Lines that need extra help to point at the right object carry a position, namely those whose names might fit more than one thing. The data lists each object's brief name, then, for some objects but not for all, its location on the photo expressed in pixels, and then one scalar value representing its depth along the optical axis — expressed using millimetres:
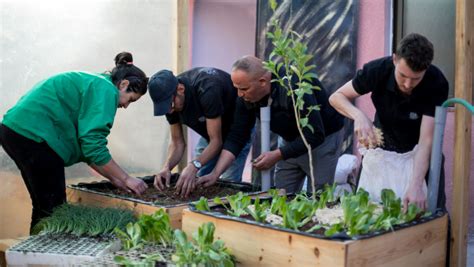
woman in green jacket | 3225
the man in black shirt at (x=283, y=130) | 3531
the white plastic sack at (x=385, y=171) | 3029
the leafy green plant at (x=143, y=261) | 2274
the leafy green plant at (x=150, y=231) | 2613
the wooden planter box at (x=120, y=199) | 3107
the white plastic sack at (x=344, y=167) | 4434
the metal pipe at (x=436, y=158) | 2797
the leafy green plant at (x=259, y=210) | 2564
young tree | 2713
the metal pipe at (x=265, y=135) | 3467
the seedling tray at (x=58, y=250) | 2586
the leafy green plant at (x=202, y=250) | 2254
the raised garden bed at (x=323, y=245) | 2203
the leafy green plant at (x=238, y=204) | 2697
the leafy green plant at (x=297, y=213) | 2441
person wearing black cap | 3602
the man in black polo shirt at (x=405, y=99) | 2766
